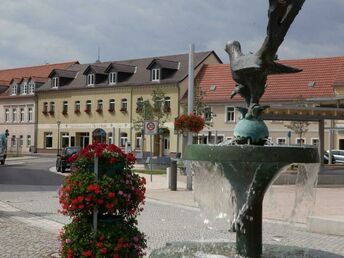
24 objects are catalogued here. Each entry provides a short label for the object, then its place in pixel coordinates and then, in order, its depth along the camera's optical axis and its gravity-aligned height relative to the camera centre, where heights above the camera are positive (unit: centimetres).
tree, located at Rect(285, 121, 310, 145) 4515 +193
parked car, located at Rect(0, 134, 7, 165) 4556 +10
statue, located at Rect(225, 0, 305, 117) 709 +112
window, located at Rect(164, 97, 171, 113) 5728 +433
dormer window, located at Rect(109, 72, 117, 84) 6306 +755
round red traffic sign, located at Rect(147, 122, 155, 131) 2642 +107
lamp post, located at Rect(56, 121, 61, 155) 6743 +164
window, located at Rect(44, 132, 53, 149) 6938 +103
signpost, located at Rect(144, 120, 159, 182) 2628 +98
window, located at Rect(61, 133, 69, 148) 6819 +109
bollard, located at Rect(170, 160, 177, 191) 2217 -94
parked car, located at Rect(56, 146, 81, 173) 3562 -59
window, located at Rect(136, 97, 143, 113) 5862 +446
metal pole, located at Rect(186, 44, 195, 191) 2355 +259
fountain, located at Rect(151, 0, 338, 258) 649 +0
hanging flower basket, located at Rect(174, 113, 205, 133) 2252 +103
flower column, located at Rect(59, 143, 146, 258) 690 -62
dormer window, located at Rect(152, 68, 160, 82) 5900 +741
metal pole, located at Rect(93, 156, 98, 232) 698 -75
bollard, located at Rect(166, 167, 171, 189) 2287 -110
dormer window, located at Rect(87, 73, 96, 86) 6499 +761
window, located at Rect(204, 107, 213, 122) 5231 +327
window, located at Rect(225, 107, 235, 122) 5423 +337
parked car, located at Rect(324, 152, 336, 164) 4455 -53
